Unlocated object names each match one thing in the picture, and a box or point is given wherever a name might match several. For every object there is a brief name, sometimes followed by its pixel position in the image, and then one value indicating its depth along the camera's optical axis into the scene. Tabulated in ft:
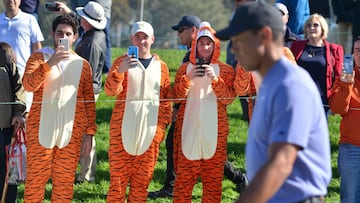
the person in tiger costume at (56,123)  48.52
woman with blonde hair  53.26
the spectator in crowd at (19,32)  60.49
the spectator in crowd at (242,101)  71.51
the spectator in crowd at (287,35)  54.78
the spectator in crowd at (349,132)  48.83
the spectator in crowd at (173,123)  55.11
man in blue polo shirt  25.07
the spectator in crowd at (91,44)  58.23
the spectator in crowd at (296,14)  63.72
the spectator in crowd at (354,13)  76.07
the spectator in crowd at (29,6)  69.40
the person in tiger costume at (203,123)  49.85
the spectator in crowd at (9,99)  51.80
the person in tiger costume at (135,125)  49.08
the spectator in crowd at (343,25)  83.51
